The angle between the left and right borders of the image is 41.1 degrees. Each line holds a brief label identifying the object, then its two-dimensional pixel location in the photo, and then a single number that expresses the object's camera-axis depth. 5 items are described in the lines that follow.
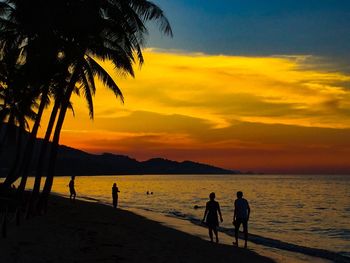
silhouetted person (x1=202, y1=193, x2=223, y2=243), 16.98
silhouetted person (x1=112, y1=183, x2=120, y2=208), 33.51
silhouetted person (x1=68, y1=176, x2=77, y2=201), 37.61
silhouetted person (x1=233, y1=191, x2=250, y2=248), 16.64
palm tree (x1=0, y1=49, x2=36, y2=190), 23.80
